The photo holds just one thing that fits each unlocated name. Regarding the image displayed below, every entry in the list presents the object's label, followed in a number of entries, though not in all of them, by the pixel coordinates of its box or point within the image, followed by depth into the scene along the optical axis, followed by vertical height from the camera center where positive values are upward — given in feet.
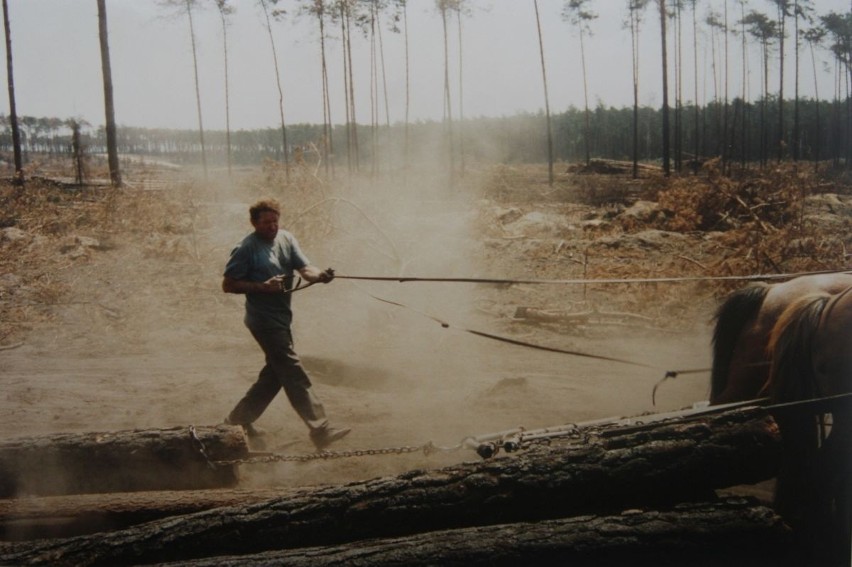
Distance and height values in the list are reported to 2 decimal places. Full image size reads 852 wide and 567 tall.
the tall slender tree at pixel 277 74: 35.29 +14.71
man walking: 15.40 -2.11
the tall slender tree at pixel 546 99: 75.35 +16.30
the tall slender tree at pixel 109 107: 38.60 +10.23
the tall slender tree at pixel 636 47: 94.52 +28.48
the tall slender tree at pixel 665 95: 71.97 +14.35
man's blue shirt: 15.46 -1.05
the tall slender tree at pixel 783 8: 53.58 +18.58
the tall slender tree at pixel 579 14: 98.53 +33.59
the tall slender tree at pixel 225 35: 59.22 +22.57
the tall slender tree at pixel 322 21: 59.85 +22.72
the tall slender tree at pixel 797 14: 58.83 +19.66
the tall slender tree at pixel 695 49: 95.48 +31.76
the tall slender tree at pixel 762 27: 87.71 +27.45
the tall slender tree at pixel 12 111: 25.52 +7.12
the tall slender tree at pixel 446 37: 82.43 +25.61
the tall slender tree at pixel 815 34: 68.41 +20.57
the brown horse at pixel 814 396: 10.05 -3.51
